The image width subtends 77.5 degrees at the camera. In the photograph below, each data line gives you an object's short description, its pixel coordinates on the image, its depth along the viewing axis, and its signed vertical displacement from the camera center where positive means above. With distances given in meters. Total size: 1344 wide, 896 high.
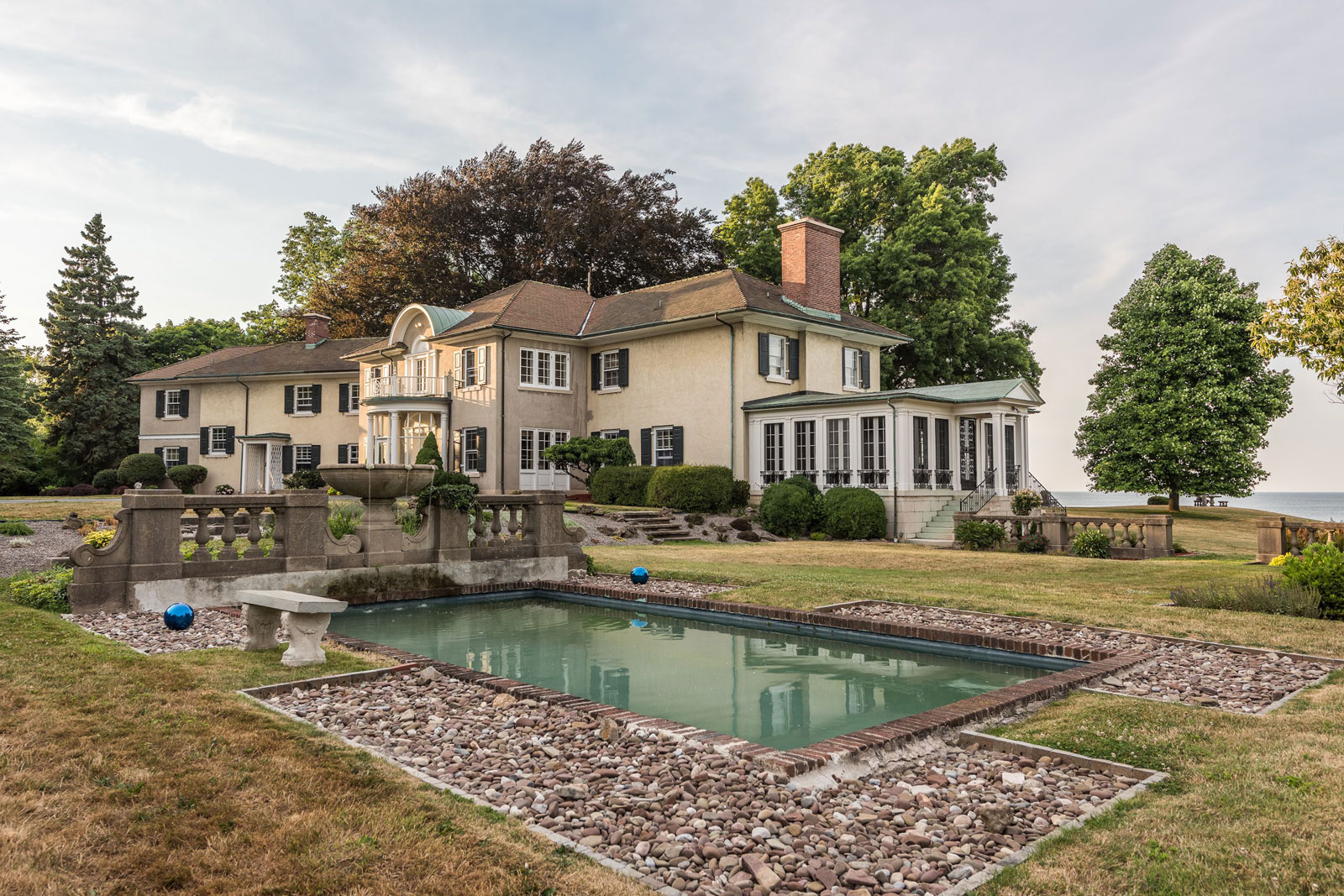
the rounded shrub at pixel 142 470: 38.22 +1.10
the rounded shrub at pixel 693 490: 25.19 +0.03
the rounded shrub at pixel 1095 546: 18.56 -1.29
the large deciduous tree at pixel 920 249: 33.66 +10.02
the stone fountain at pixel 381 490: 11.51 +0.03
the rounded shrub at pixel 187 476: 37.69 +0.82
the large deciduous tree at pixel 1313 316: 15.42 +3.28
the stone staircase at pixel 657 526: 22.98 -0.97
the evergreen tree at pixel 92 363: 42.00 +6.84
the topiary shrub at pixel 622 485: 26.70 +0.18
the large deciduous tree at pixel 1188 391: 30.62 +3.60
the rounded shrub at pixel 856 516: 22.83 -0.74
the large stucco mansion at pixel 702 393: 24.56 +3.41
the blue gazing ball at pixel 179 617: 8.34 -1.24
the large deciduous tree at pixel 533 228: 38.41 +12.30
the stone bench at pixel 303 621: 6.81 -1.05
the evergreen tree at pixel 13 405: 25.75 +2.78
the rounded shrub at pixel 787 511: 23.75 -0.62
